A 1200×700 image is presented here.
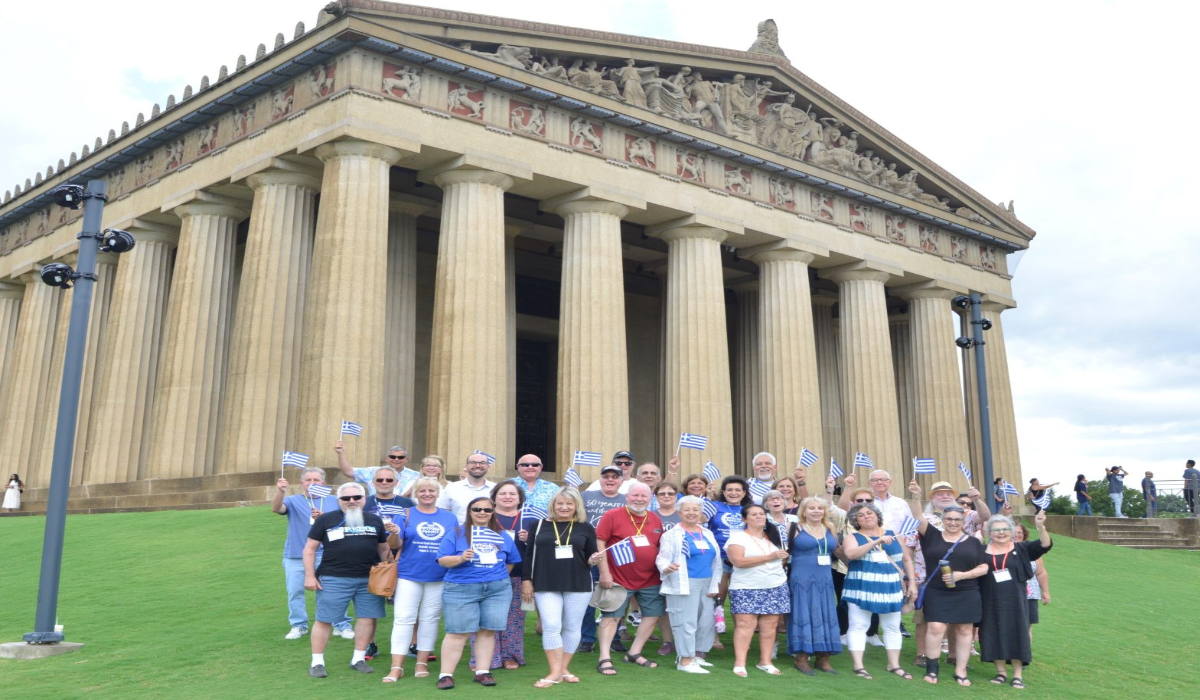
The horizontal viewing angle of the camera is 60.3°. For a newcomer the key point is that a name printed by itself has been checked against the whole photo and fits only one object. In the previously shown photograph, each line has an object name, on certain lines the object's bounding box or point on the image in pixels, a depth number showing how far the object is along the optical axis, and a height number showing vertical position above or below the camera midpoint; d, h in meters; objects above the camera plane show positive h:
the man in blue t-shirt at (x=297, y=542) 10.84 -0.07
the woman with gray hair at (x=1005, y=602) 10.68 -0.69
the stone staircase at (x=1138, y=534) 31.42 +0.03
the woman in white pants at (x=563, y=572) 9.48 -0.34
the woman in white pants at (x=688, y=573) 10.02 -0.36
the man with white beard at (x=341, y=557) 9.41 -0.20
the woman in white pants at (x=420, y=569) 9.41 -0.31
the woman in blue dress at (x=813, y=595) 10.46 -0.60
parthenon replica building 23.19 +7.60
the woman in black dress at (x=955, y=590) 10.67 -0.56
